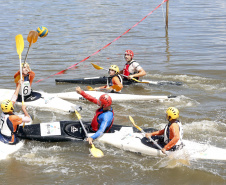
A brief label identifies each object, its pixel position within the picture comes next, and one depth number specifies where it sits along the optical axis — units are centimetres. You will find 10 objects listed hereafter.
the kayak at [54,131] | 1312
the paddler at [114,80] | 1712
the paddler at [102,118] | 1241
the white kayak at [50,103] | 1652
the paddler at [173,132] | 1122
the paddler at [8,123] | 1209
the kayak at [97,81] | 2018
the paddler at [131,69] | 1948
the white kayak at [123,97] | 1782
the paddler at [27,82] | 1588
